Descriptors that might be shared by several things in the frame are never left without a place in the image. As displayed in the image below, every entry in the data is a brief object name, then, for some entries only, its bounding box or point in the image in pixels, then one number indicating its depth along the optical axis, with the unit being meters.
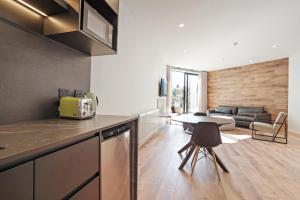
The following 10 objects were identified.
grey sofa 4.68
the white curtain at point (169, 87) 5.82
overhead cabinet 0.90
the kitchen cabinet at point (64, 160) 0.43
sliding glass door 6.48
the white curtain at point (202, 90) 6.86
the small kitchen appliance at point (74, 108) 1.08
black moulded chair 1.88
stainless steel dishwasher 0.85
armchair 3.33
